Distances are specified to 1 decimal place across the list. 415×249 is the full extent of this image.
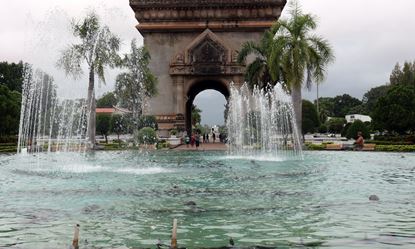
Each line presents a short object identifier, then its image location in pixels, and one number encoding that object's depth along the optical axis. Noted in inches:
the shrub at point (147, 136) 1656.0
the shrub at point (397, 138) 1612.9
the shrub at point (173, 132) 1856.1
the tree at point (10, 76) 3056.1
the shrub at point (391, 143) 1528.5
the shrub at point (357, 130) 1977.1
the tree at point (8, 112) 1827.0
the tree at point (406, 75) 3053.6
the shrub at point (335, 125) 3390.7
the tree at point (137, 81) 1867.6
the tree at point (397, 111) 1884.8
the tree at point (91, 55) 1531.7
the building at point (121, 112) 2907.0
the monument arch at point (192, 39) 1978.3
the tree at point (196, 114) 4404.0
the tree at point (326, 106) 4510.3
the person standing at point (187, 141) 1680.5
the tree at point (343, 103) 4992.6
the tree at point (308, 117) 2603.3
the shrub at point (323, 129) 3179.6
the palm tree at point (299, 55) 1286.9
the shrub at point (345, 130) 2315.9
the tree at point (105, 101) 5059.1
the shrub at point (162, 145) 1567.4
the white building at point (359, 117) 3926.9
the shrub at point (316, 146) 1450.4
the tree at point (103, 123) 2881.4
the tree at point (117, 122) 2682.1
